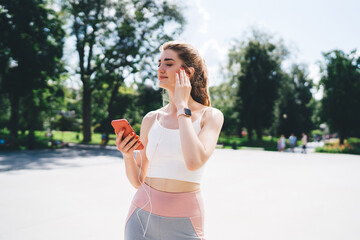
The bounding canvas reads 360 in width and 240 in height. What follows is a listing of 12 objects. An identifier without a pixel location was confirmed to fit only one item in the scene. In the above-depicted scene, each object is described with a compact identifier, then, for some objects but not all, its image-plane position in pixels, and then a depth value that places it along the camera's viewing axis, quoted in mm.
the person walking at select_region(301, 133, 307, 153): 23197
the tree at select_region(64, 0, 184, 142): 25516
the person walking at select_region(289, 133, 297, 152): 24369
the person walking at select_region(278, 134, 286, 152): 25181
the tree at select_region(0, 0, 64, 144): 21375
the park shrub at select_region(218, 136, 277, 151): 31522
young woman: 1588
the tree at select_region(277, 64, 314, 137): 48781
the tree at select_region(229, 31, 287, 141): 35031
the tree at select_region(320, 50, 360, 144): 26625
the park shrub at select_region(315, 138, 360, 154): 24438
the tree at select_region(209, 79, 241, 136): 37469
